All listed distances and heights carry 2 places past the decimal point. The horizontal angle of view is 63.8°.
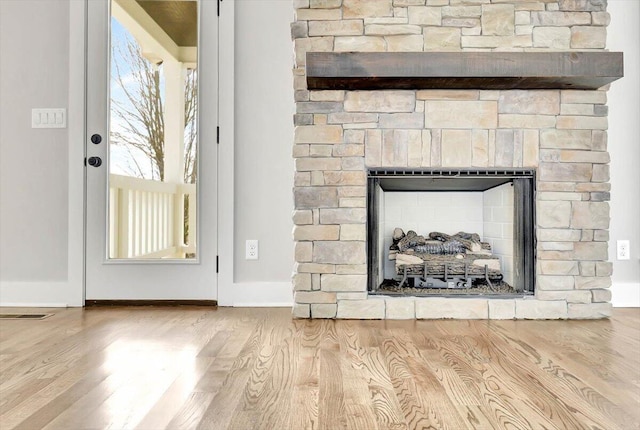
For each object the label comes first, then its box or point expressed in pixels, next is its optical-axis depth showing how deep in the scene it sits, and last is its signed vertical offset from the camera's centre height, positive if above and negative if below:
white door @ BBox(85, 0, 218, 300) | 3.04 +0.41
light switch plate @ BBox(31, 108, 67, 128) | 3.06 +0.61
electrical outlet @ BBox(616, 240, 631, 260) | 2.98 -0.16
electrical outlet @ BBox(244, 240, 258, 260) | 3.04 -0.20
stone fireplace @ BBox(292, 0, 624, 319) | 2.63 +0.40
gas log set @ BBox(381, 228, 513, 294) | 2.81 -0.25
